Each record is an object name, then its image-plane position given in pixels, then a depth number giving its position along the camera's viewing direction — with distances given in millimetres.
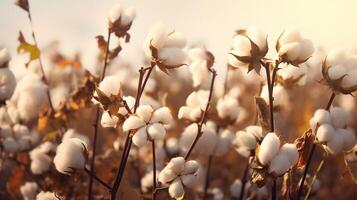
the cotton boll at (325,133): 1319
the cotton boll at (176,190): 1270
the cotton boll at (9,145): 1699
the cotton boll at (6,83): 1504
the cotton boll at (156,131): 1223
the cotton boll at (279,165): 1208
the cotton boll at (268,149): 1211
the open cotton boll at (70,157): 1260
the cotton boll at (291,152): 1220
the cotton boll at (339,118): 1358
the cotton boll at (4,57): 1519
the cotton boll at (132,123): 1224
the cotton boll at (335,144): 1325
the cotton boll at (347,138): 1354
